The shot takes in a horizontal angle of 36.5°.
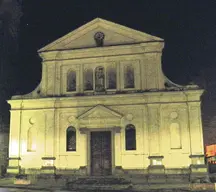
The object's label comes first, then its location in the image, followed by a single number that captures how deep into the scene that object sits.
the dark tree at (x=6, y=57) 28.41
